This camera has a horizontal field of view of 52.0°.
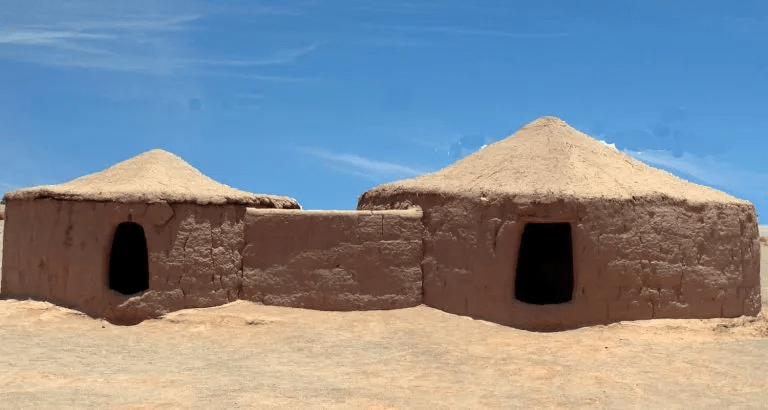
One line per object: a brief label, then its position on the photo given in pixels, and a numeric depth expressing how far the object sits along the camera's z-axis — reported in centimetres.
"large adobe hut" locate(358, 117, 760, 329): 1158
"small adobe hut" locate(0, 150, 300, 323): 1211
